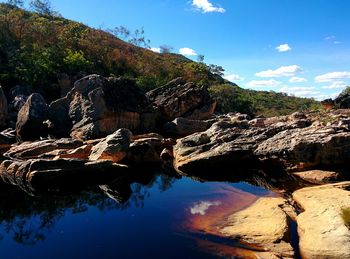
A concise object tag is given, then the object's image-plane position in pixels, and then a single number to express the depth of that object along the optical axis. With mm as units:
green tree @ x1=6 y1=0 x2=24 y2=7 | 73188
